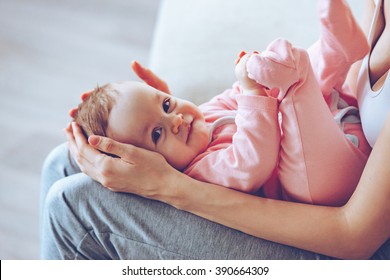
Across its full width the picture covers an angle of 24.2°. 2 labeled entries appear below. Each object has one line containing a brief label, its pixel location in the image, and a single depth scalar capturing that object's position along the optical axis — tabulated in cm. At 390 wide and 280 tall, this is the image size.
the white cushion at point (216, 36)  141
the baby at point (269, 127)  111
